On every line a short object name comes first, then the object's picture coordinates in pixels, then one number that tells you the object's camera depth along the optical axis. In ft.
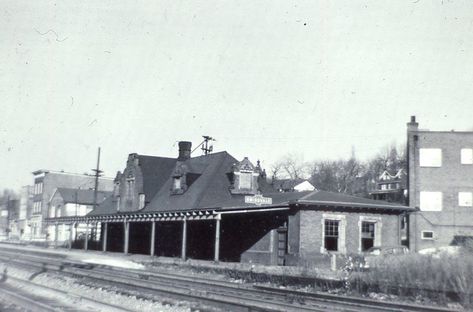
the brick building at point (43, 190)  285.60
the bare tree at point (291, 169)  374.43
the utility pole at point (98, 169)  182.09
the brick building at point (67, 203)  259.39
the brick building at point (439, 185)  142.41
